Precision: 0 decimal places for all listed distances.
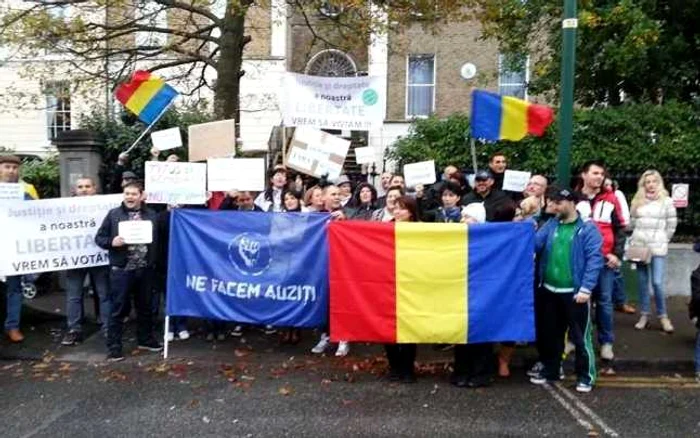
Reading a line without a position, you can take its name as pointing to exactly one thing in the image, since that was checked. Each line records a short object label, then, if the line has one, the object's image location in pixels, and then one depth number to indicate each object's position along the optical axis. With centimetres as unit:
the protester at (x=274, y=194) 810
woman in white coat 767
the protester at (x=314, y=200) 729
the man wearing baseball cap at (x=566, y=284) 576
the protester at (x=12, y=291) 740
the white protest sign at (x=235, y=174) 764
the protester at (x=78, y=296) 744
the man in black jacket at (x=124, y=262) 682
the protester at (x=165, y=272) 742
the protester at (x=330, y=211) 702
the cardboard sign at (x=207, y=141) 862
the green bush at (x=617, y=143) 996
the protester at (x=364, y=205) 738
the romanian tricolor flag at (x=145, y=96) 910
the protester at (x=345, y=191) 756
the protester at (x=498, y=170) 827
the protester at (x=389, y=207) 673
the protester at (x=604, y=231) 660
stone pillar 990
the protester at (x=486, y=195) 706
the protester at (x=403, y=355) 621
